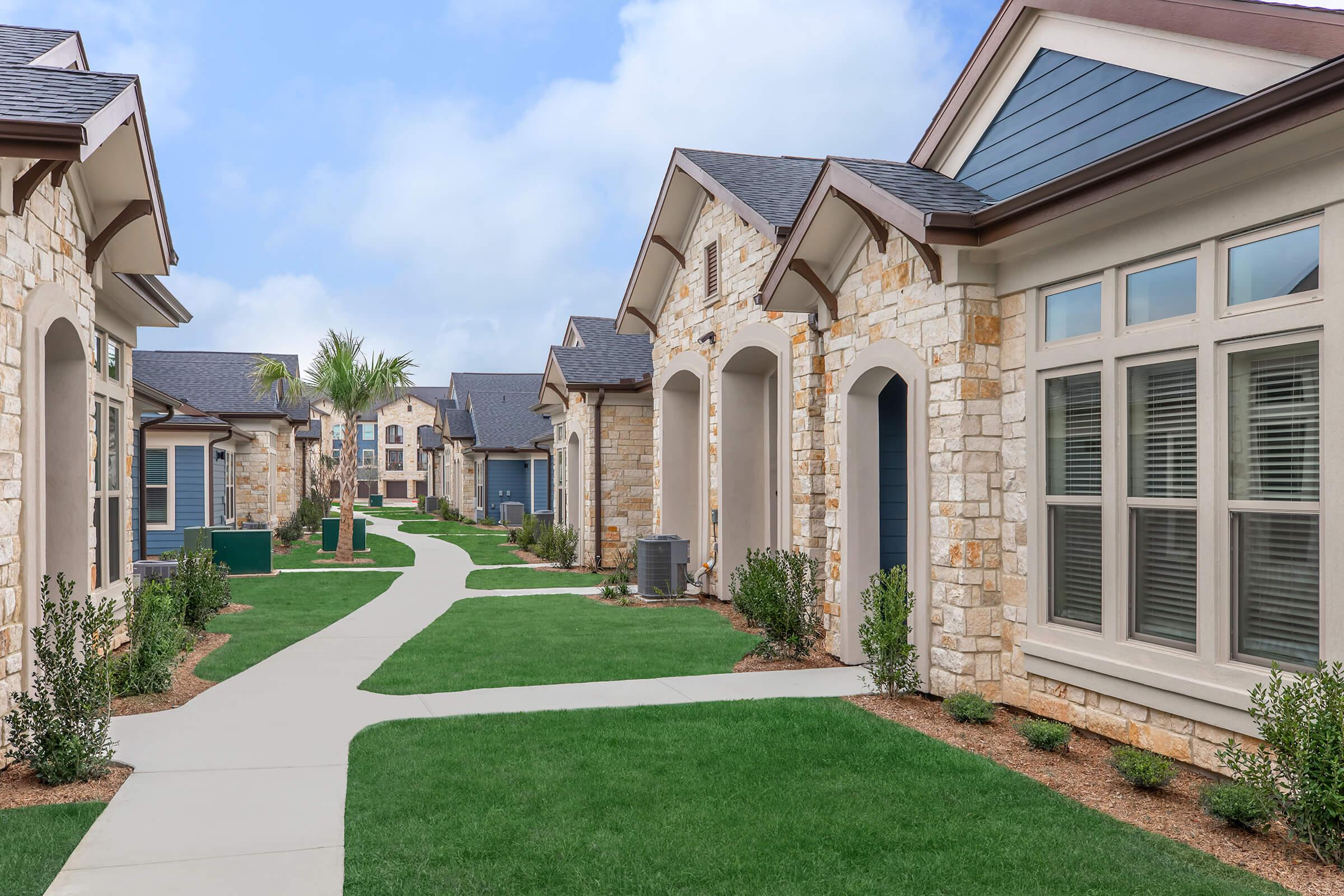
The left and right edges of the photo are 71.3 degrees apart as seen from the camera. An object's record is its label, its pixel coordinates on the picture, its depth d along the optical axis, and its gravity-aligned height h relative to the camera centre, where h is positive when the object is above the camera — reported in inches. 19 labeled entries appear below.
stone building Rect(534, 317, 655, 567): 729.0 -6.6
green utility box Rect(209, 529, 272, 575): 709.9 -82.2
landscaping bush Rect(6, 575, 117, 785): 217.3 -63.7
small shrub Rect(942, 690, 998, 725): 264.2 -76.9
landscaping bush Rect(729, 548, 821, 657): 365.7 -63.8
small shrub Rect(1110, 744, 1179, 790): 203.6 -72.8
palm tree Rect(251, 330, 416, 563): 869.2 +54.8
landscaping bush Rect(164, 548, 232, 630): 422.6 -66.0
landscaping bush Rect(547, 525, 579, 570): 767.1 -89.3
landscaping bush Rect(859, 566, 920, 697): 294.4 -63.1
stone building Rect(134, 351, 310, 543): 836.0 -6.0
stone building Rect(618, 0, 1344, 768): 198.5 +21.7
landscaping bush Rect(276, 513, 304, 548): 1032.2 -101.6
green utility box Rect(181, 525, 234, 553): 621.0 -70.4
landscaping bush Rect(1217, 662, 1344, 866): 166.2 -58.6
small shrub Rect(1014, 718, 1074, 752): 235.0 -74.8
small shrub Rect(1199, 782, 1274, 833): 179.6 -71.5
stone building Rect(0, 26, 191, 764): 217.5 +42.2
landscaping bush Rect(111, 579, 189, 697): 303.7 -69.0
